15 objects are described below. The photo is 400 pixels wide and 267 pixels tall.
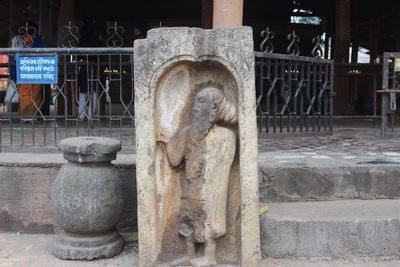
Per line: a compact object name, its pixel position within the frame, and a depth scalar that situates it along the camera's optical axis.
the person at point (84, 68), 7.23
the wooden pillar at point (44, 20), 9.98
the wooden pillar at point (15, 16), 12.06
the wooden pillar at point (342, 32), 10.55
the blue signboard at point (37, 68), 4.90
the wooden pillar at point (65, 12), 9.77
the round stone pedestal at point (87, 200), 3.73
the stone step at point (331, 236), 3.78
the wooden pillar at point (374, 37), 16.27
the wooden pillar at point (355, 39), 17.74
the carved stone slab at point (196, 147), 3.36
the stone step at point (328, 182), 4.27
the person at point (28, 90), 8.16
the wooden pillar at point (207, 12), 10.04
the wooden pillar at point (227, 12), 6.38
